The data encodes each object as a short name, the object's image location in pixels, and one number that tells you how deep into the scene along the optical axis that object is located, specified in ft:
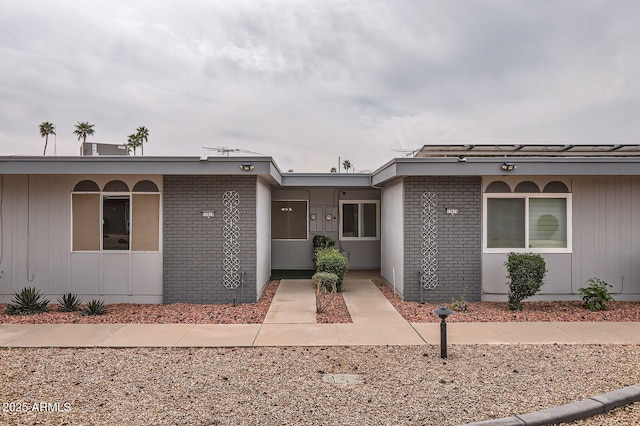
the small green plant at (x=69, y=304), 26.23
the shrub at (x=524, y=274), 25.49
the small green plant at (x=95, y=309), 25.21
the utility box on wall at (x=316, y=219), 46.78
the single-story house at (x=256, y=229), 28.09
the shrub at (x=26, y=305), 25.44
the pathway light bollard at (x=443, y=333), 17.22
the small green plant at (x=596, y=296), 26.61
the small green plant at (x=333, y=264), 32.53
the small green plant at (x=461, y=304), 26.50
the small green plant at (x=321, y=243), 44.27
